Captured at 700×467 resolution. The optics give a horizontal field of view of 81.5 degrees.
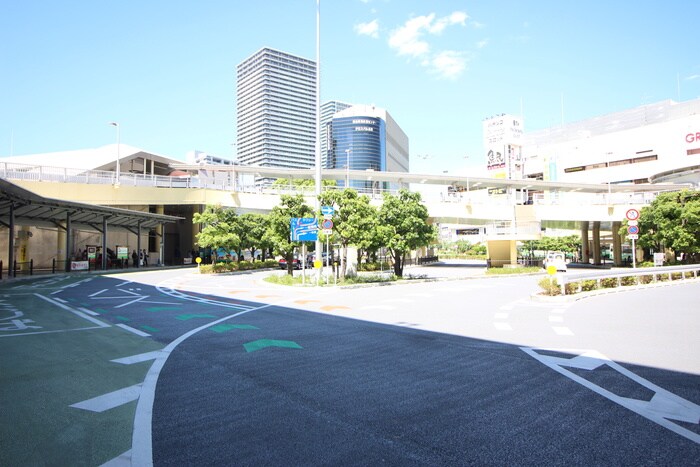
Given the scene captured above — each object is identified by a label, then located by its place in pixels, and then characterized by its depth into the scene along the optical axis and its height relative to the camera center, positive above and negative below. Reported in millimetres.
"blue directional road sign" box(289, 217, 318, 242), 21984 +814
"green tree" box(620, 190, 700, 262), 31609 +1616
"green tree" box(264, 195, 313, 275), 26016 +1740
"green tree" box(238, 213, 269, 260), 40156 +1508
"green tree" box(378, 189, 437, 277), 25672 +1326
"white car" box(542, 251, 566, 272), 25572 -1356
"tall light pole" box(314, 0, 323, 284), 22500 +6256
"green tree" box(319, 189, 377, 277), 22703 +1468
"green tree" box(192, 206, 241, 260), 35156 +1418
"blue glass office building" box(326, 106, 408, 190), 148125 +39603
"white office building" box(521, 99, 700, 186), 63312 +17674
